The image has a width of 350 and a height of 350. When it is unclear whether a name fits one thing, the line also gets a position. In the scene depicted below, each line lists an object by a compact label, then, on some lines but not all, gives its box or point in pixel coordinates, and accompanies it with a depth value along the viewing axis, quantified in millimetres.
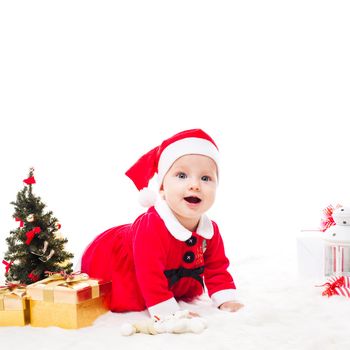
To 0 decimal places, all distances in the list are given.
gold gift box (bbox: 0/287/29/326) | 1687
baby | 1784
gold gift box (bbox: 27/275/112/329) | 1643
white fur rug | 1469
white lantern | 2156
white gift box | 2346
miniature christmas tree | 1932
